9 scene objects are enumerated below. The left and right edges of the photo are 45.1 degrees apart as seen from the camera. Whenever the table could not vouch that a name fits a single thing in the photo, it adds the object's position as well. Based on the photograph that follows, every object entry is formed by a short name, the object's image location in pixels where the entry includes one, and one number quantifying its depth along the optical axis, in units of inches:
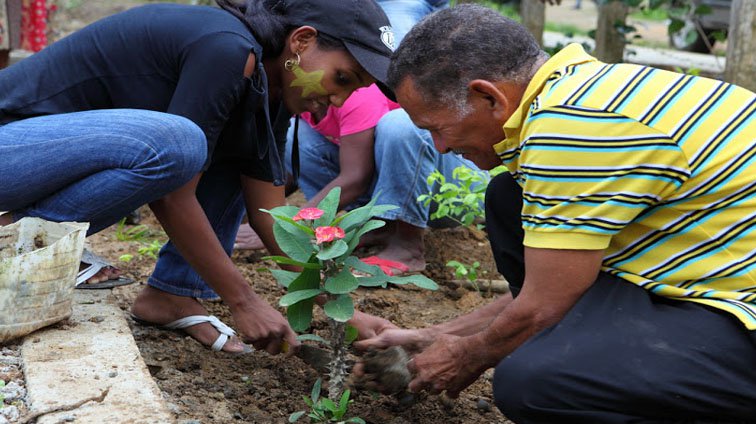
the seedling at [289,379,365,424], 96.2
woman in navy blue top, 103.3
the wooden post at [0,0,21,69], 230.1
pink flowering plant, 92.4
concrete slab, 86.7
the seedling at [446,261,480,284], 138.0
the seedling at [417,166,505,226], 134.7
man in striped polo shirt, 79.0
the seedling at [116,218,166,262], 154.1
